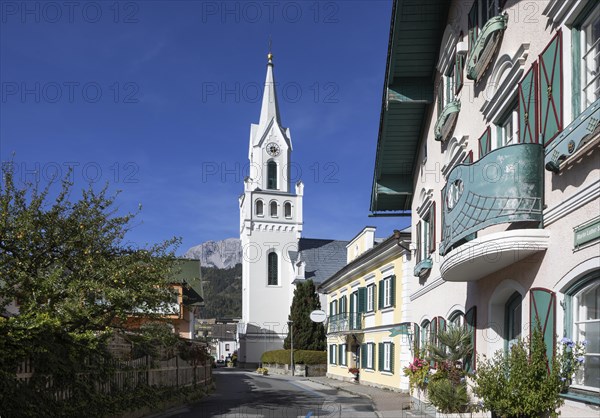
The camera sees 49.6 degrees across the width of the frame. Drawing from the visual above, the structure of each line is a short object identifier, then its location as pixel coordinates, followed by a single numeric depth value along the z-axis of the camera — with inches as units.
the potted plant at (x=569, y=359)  287.4
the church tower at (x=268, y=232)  2472.9
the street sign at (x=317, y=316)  1353.3
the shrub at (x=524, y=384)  300.8
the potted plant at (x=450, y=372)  462.9
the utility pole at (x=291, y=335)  1755.7
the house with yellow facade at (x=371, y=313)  918.4
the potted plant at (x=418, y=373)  631.8
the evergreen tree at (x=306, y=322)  1955.0
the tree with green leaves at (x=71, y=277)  481.7
